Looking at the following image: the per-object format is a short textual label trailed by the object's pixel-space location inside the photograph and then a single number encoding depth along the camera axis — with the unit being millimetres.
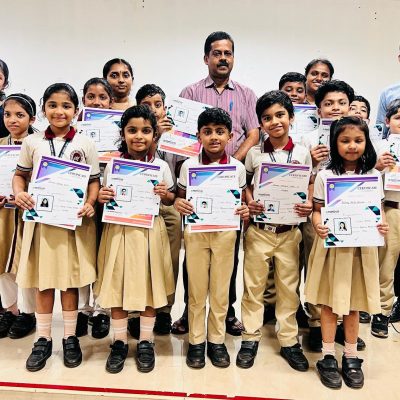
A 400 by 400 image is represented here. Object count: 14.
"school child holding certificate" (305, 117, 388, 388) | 1841
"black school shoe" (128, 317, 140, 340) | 2311
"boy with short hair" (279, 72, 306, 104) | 2480
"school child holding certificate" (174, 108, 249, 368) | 1940
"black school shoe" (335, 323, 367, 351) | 2229
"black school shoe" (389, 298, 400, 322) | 2604
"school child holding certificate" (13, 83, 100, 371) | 1917
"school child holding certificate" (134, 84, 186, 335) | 2299
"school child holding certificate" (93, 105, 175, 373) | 1932
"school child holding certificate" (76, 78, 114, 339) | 2305
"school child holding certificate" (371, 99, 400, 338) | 2178
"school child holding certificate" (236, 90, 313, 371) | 2002
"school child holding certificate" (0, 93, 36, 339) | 2123
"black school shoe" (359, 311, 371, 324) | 2550
